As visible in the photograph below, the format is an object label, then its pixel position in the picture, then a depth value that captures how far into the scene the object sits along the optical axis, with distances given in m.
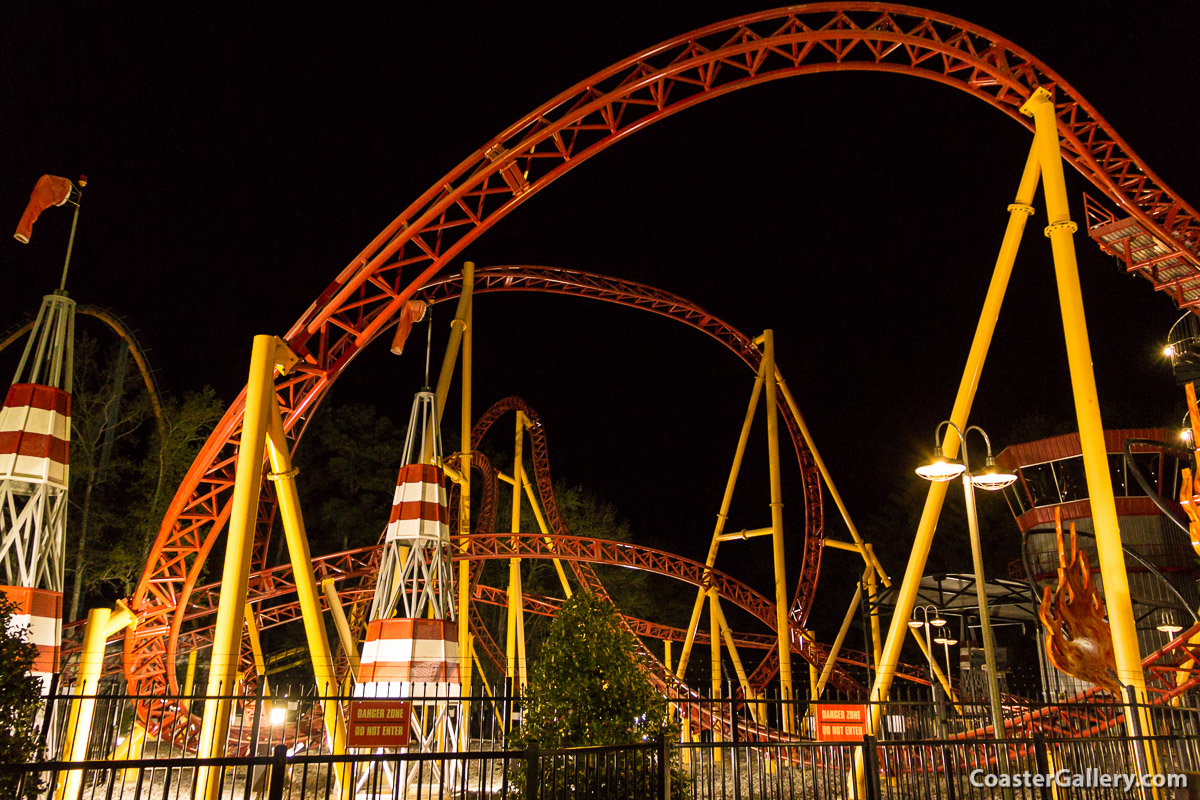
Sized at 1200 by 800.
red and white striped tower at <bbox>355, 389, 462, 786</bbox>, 8.41
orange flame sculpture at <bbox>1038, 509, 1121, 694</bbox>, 11.90
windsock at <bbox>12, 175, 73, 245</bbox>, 8.05
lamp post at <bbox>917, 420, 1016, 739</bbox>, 7.53
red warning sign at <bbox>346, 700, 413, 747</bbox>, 7.07
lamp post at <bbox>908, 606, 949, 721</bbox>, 16.02
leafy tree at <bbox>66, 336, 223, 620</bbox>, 20.70
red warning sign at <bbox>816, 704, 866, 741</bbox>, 8.09
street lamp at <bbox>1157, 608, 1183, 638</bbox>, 17.89
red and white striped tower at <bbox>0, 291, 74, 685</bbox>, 7.13
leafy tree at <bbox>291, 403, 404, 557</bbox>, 30.08
